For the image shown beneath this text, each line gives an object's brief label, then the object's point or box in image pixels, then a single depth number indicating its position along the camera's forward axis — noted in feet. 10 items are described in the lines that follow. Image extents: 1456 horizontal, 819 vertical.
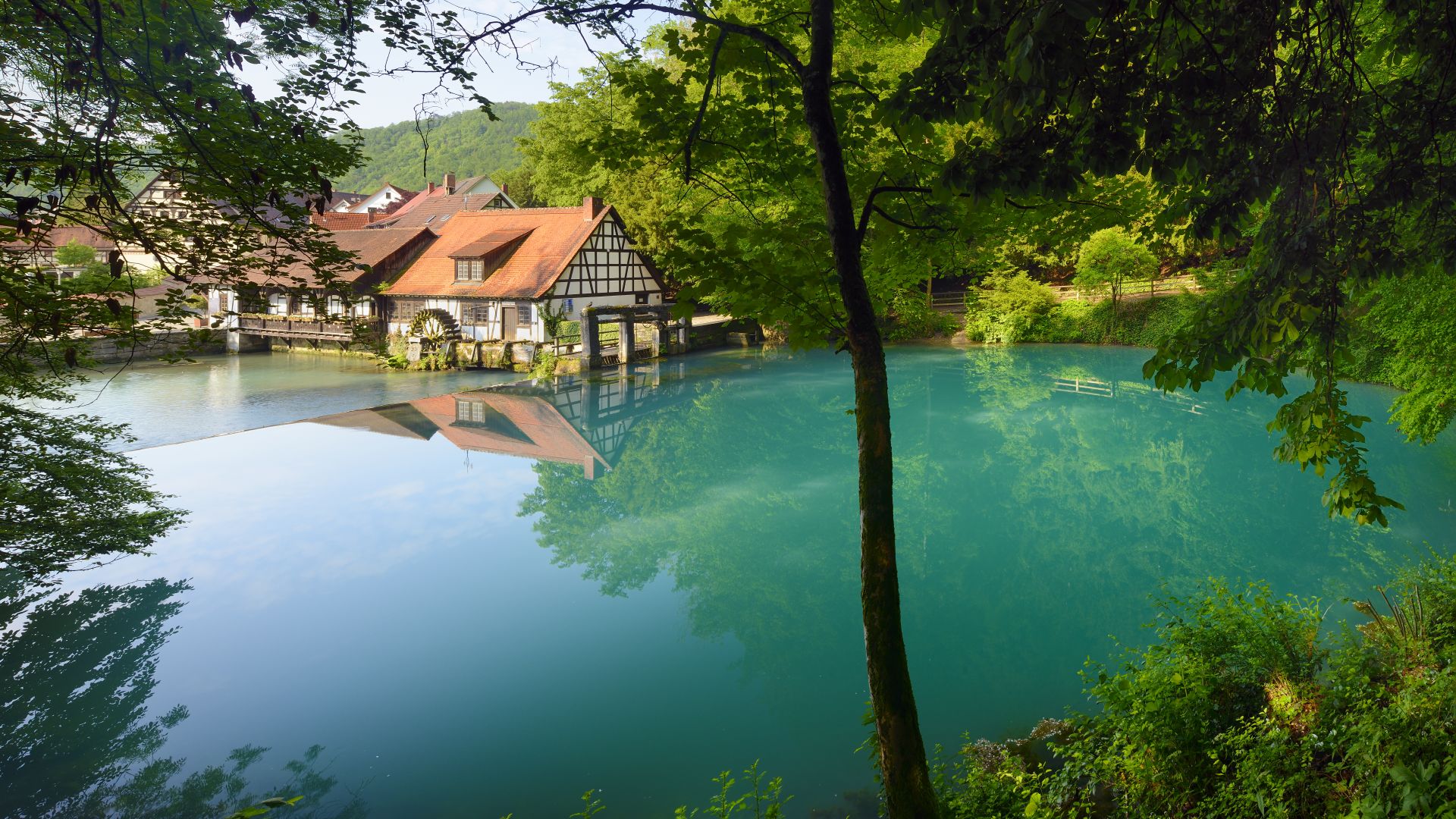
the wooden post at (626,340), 86.12
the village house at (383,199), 204.64
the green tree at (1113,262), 88.74
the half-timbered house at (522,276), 87.88
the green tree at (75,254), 83.88
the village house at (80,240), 106.34
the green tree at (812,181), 10.23
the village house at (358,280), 94.94
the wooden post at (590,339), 82.33
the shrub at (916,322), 103.71
